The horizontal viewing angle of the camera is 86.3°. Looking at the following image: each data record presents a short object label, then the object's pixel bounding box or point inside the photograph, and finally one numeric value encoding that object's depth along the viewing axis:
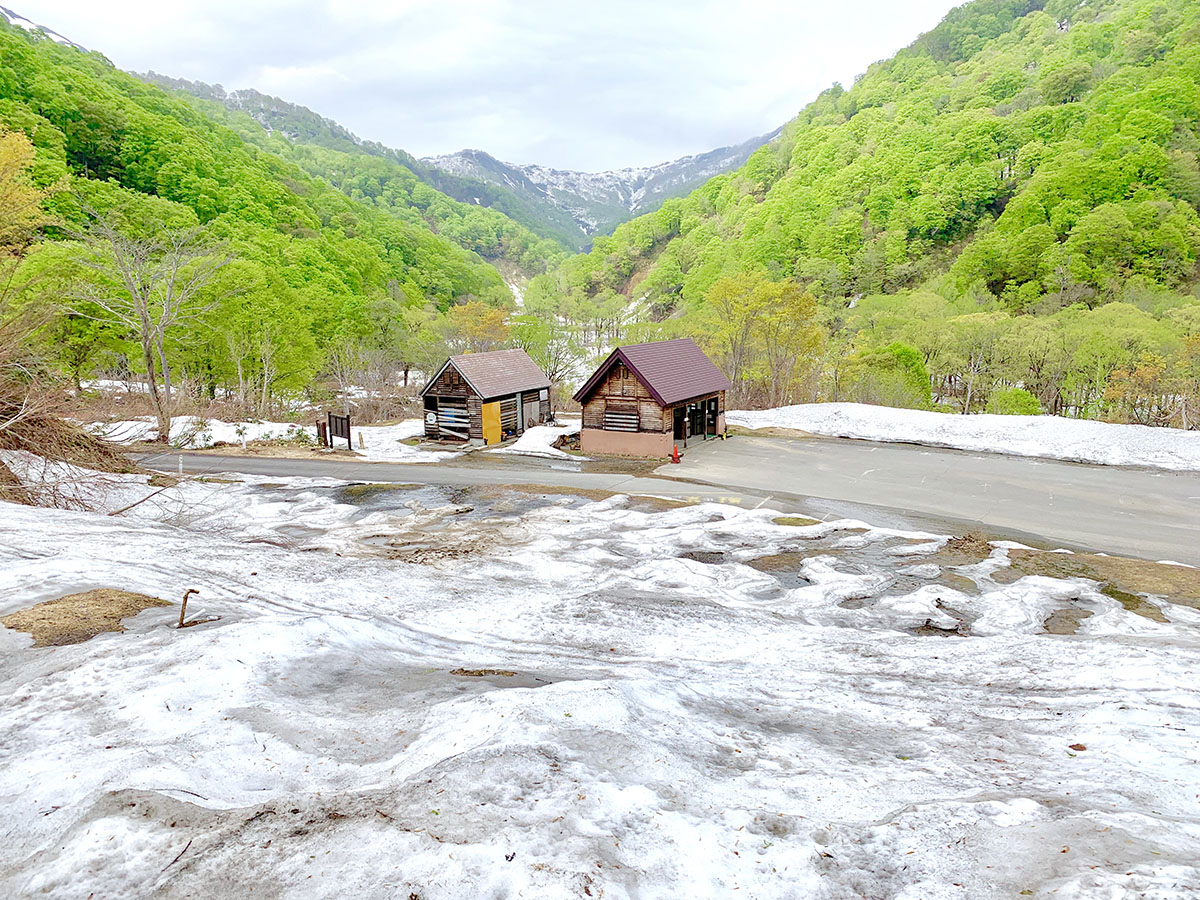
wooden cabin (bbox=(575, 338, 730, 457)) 26.73
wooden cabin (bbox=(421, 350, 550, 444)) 30.45
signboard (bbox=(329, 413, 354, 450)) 29.52
